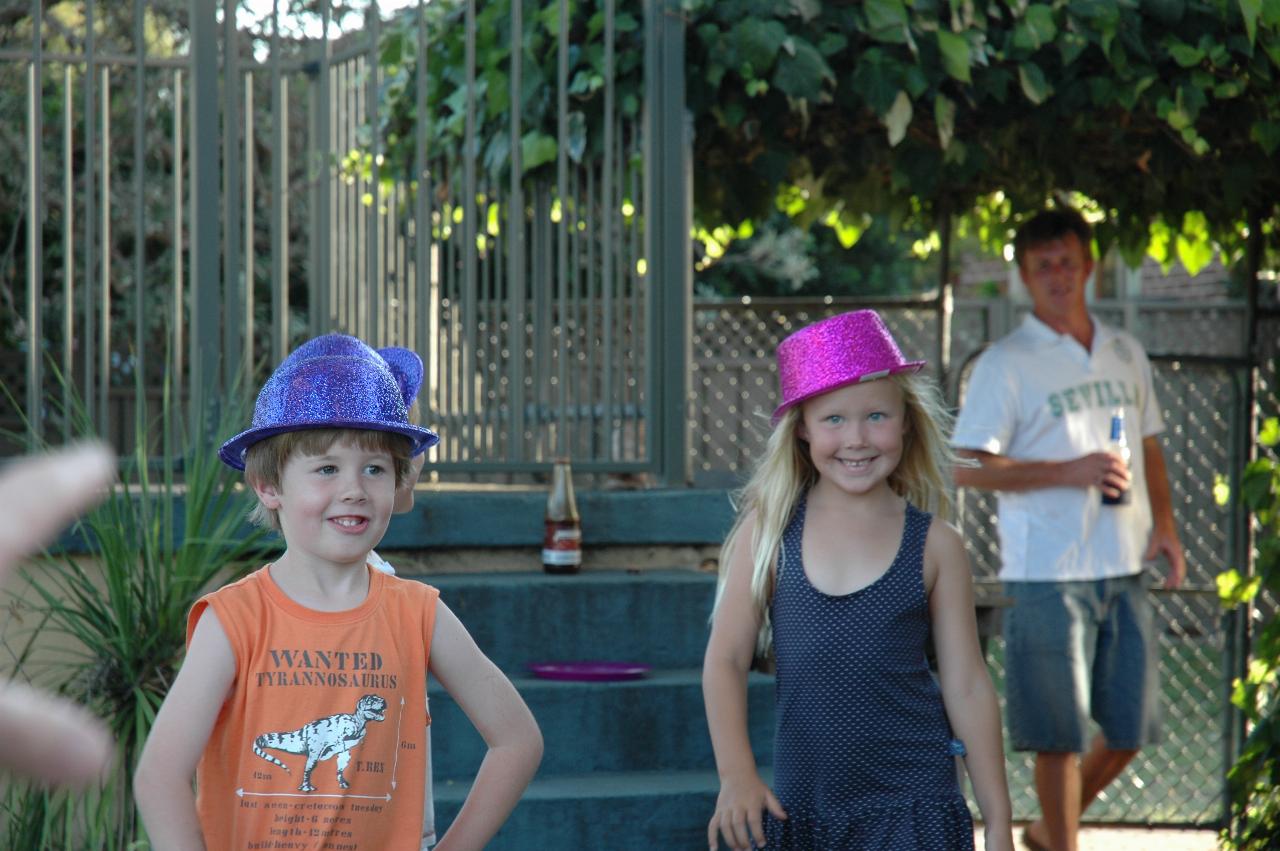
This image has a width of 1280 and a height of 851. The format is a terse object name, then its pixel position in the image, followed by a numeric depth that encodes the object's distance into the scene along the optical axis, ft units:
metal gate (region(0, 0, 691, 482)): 14.49
